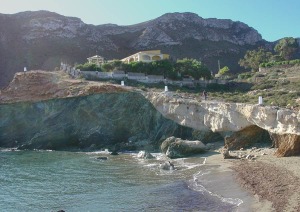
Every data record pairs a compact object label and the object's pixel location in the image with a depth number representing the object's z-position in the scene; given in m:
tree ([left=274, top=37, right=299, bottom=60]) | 93.69
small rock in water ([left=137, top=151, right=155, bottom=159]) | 37.66
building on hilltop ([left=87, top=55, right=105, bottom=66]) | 76.15
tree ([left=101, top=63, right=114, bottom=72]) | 64.62
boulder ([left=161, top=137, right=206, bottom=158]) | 36.44
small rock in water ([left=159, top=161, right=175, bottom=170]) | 30.91
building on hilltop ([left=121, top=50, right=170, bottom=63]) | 76.19
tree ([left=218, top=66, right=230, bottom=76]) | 88.31
